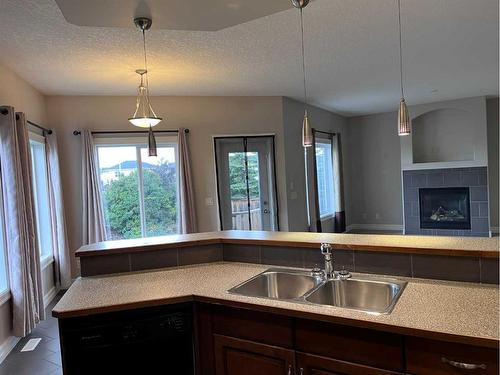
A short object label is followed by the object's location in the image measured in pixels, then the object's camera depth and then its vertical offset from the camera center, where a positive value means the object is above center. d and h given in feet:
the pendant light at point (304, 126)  6.88 +1.00
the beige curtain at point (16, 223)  11.00 -1.01
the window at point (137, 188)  16.92 -0.28
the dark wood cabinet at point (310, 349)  4.48 -2.49
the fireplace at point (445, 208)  23.54 -3.02
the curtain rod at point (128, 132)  16.20 +2.32
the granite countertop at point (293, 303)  4.57 -1.99
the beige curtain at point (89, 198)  16.03 -0.55
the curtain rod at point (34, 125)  10.95 +2.42
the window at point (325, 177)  23.97 -0.50
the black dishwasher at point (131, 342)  5.91 -2.61
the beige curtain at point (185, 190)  17.22 -0.54
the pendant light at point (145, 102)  7.64 +3.29
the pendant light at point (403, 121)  7.44 +0.89
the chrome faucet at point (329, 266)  6.76 -1.79
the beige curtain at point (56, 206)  15.34 -0.79
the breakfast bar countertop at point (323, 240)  6.30 -1.46
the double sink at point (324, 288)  6.33 -2.16
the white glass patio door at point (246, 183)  18.39 -0.39
